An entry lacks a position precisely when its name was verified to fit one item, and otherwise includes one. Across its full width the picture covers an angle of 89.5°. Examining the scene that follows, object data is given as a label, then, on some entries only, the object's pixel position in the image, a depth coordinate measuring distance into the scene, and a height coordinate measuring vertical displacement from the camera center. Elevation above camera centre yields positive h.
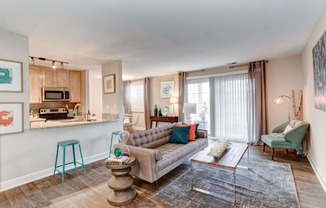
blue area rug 2.18 -1.30
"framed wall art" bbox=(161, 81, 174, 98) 6.81 +0.67
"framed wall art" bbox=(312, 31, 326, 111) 2.25 +0.46
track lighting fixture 3.87 +1.19
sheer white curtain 5.23 -0.10
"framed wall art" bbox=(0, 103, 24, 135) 2.55 -0.18
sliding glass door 6.00 +0.21
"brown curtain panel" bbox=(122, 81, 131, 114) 8.16 +0.39
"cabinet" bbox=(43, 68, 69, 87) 5.14 +0.94
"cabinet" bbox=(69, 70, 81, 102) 5.79 +0.75
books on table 2.20 -0.75
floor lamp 4.23 +0.11
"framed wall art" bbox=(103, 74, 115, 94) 4.45 +0.61
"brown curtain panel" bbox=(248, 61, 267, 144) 4.82 +0.08
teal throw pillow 3.71 -0.68
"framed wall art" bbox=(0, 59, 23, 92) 2.57 +0.50
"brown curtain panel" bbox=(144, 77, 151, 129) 7.39 +0.07
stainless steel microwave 5.03 +0.39
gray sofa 2.46 -0.87
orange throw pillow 3.94 -0.70
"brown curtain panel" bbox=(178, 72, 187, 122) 6.34 +0.57
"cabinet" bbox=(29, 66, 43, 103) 4.84 +0.69
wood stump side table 2.20 -1.08
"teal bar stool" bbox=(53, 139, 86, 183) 2.88 -0.71
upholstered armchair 3.47 -0.78
